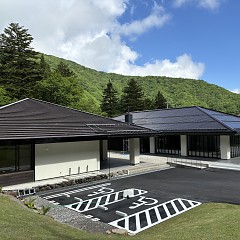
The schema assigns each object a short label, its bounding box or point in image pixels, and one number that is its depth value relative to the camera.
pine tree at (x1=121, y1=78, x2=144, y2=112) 48.25
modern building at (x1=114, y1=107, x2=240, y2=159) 20.39
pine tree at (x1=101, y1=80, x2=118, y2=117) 48.84
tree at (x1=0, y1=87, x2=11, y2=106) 27.96
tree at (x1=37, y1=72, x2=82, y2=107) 33.44
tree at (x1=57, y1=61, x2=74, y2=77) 44.81
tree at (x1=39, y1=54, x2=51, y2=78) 37.62
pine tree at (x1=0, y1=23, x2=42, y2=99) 33.53
